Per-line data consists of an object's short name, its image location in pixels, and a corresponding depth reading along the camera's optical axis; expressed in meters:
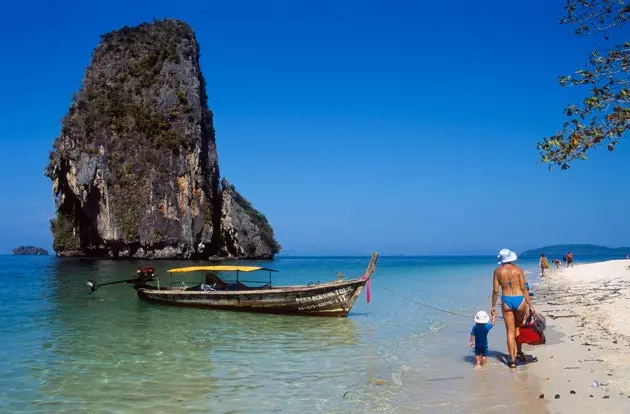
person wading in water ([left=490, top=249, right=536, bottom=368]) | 8.12
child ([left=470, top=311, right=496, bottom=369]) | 8.66
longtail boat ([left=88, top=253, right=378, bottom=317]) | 16.66
